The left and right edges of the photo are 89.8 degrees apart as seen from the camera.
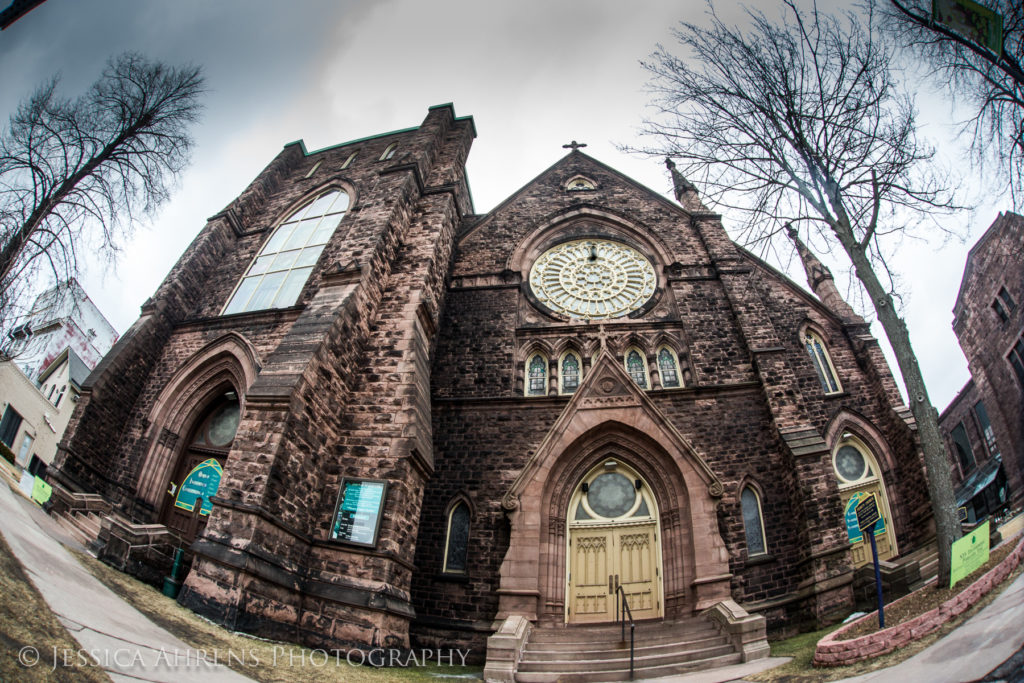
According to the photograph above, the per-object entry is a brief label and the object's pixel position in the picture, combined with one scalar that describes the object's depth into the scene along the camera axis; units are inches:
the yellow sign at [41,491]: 329.4
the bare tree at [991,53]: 315.3
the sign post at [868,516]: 246.2
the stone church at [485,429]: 308.5
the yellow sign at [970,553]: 231.5
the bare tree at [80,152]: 409.7
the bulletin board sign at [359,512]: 312.2
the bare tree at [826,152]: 320.5
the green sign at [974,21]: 313.6
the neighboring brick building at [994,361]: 735.7
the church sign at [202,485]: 416.8
